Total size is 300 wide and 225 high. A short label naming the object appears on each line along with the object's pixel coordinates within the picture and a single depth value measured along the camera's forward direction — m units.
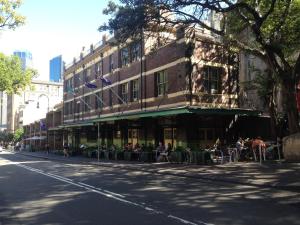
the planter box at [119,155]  22.81
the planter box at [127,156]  21.86
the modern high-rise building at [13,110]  88.50
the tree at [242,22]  13.41
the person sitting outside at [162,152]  19.18
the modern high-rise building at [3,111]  104.30
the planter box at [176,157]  17.94
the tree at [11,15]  18.75
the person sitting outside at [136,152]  21.32
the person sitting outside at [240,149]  17.15
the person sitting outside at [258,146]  15.85
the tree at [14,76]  30.96
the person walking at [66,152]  30.88
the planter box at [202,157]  16.45
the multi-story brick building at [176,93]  19.69
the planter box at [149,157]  20.15
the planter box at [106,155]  24.52
